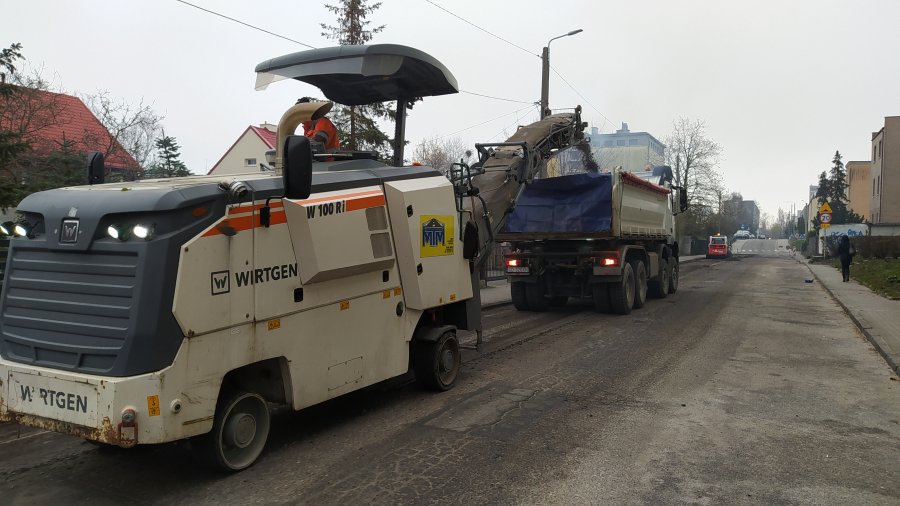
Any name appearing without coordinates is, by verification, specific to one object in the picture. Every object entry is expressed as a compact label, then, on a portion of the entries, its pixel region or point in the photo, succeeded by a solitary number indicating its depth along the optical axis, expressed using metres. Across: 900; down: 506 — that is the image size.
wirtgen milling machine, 3.89
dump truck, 12.33
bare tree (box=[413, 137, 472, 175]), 38.84
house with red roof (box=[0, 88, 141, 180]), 15.05
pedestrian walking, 21.86
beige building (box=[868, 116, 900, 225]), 49.03
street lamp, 20.00
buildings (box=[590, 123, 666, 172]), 50.64
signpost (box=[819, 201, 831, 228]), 28.83
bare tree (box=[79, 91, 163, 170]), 17.62
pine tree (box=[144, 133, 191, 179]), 23.76
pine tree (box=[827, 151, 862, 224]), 69.28
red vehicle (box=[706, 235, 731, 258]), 49.69
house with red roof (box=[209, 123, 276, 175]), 43.72
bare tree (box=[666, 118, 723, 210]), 53.75
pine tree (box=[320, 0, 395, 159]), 18.42
